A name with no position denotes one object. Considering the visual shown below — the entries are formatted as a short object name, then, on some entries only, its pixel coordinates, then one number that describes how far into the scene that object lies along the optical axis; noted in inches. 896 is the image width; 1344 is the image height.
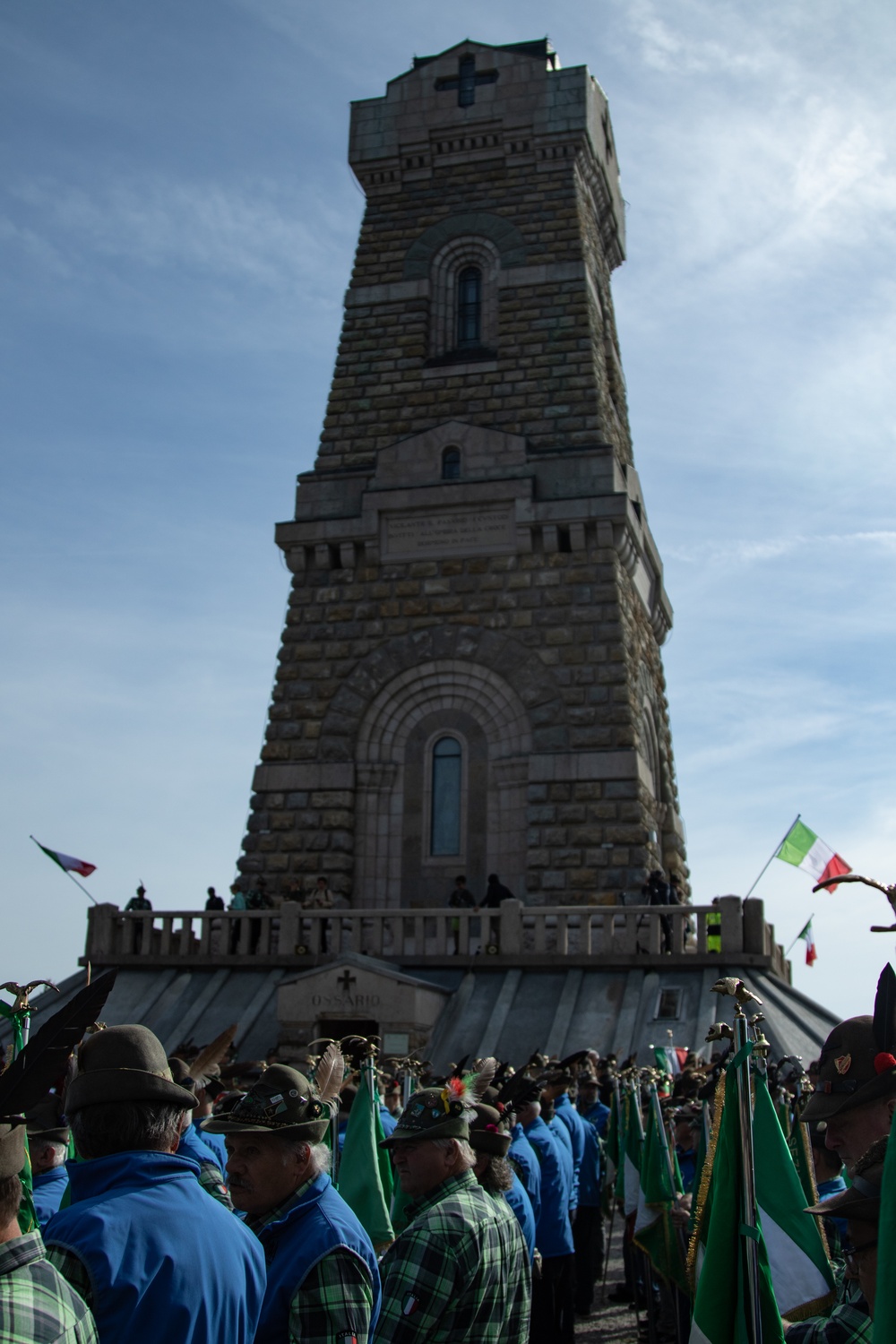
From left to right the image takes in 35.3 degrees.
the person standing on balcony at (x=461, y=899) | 833.1
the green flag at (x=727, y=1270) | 171.8
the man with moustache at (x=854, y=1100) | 142.3
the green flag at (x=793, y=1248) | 187.2
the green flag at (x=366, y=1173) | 300.3
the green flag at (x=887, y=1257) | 104.2
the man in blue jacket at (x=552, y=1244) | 354.3
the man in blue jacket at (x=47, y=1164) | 197.3
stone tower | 898.1
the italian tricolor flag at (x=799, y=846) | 810.2
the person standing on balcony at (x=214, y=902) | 874.1
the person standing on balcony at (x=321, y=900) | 848.3
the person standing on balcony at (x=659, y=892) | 798.5
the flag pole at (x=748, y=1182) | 169.3
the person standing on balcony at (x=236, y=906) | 821.9
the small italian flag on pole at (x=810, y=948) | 1077.8
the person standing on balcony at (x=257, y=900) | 823.1
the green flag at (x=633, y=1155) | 442.0
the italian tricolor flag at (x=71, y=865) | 843.4
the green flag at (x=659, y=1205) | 343.3
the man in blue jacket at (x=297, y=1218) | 154.3
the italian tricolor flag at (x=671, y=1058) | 582.6
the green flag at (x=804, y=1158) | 240.7
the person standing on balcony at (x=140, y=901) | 868.0
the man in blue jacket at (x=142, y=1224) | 125.3
